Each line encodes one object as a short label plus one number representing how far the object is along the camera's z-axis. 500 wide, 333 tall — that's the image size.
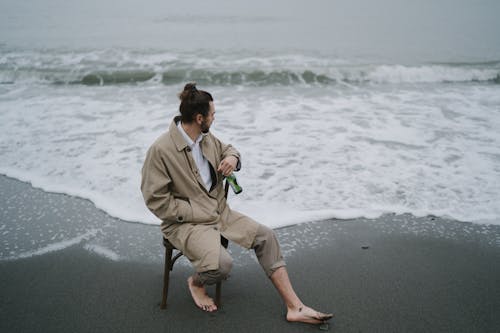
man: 2.66
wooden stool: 2.89
